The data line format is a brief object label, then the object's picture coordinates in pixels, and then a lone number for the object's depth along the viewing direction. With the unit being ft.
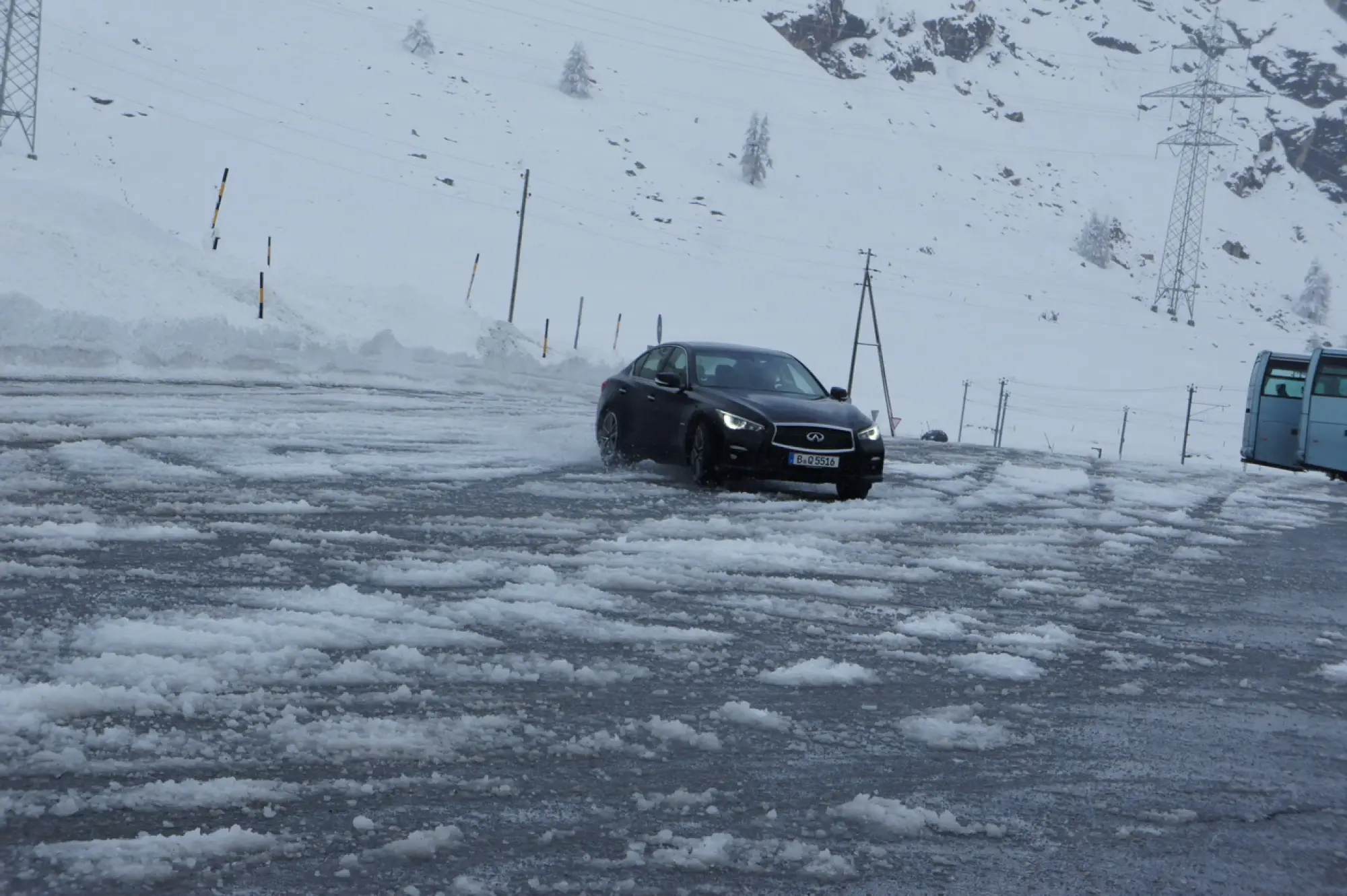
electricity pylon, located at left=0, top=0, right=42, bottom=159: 149.69
